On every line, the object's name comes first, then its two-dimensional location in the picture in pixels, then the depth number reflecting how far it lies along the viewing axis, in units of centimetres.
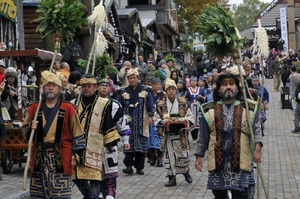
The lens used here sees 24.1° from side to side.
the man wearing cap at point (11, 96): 1306
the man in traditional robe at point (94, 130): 912
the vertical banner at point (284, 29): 4463
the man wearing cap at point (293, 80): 2317
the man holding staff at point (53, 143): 780
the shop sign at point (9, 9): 1825
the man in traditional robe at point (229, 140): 783
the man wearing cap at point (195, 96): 1791
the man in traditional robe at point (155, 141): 1444
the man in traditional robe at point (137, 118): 1330
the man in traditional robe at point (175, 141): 1202
